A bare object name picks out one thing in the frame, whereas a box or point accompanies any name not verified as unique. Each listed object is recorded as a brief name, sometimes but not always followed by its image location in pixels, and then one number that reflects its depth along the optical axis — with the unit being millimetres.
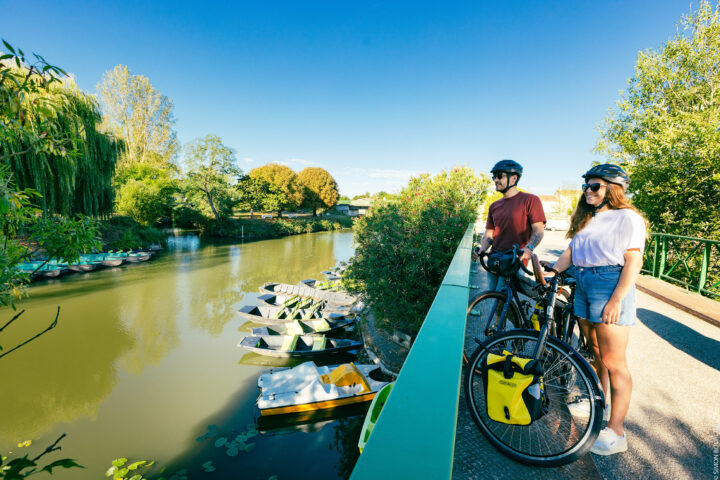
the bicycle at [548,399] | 1648
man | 3053
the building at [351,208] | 84238
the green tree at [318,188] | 64500
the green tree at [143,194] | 29172
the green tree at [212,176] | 39438
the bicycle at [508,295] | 2332
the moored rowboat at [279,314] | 12164
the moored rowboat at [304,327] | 10573
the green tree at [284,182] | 53691
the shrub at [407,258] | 7410
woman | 1846
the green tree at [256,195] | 47656
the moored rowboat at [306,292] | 14391
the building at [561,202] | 60225
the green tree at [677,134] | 8586
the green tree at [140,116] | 39719
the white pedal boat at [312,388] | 6918
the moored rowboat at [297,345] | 9297
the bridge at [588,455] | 796
